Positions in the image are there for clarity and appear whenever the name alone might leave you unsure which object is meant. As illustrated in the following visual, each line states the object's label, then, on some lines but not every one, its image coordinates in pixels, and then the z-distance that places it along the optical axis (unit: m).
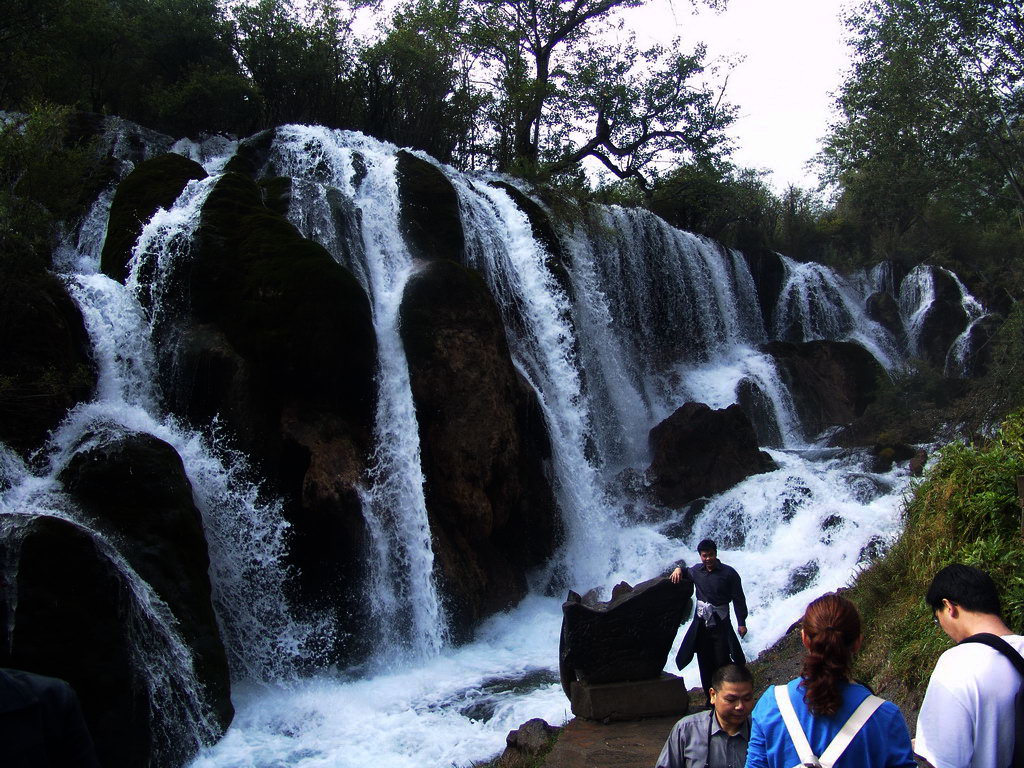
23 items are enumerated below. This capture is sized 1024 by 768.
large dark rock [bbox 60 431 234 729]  7.39
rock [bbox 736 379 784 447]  18.23
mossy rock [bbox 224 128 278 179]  15.63
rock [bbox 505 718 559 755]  6.22
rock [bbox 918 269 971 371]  22.50
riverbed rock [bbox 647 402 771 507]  14.35
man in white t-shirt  2.44
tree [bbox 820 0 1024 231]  14.90
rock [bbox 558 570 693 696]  6.56
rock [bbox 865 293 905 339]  23.90
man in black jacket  5.90
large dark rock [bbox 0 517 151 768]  5.95
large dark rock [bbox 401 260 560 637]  11.01
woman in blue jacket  2.31
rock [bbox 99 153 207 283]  11.40
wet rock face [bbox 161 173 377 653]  9.82
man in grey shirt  2.90
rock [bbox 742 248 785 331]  23.34
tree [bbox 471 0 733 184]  24.59
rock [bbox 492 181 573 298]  15.69
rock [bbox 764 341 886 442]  19.08
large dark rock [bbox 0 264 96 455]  8.10
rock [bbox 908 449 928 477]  13.48
